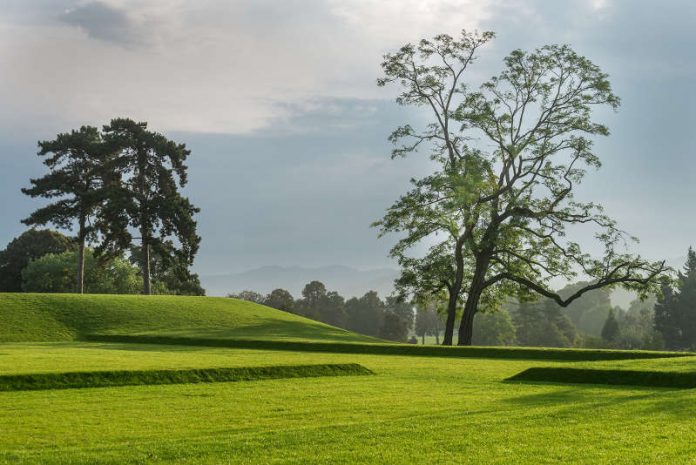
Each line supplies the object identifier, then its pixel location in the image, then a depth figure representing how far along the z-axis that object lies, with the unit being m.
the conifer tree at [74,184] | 63.78
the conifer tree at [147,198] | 62.81
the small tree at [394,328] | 110.56
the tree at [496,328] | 112.00
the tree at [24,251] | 83.81
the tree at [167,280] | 90.75
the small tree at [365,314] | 123.69
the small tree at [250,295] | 131.88
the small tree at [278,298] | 109.68
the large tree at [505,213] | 50.50
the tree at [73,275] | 77.19
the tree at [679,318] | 106.44
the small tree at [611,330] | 115.44
